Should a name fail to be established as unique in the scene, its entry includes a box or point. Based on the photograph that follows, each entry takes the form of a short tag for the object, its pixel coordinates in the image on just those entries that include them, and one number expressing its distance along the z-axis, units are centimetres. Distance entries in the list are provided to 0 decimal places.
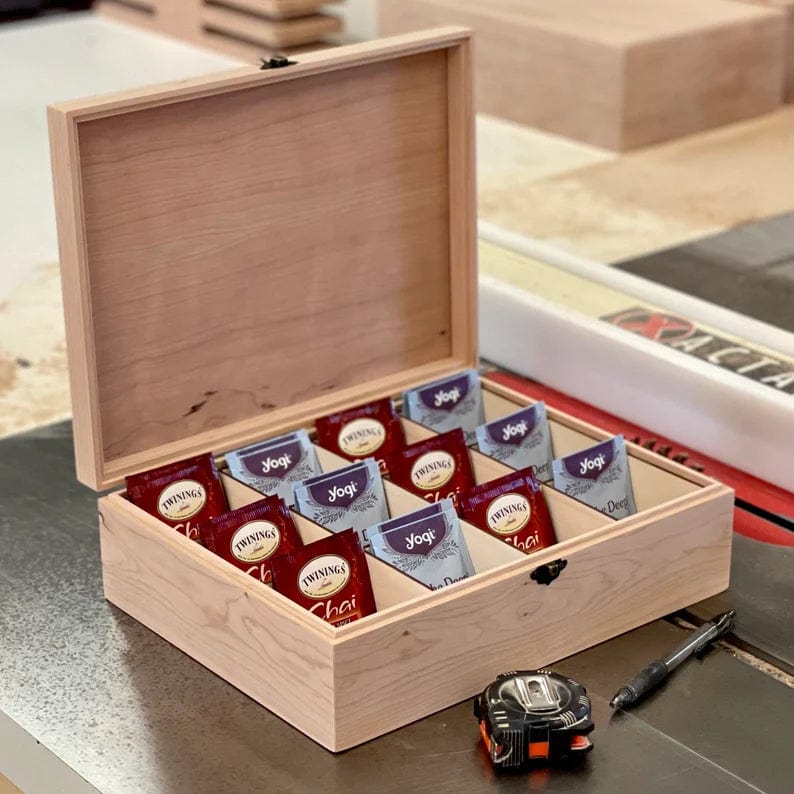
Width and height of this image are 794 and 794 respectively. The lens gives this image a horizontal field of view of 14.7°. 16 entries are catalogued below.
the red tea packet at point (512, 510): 215
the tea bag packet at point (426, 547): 209
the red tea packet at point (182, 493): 217
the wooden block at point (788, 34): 403
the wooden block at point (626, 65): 379
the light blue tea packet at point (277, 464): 222
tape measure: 197
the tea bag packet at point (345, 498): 217
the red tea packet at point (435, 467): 223
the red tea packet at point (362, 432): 230
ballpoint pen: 204
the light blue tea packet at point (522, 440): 226
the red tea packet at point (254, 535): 211
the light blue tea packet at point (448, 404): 233
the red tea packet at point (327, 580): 207
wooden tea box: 203
